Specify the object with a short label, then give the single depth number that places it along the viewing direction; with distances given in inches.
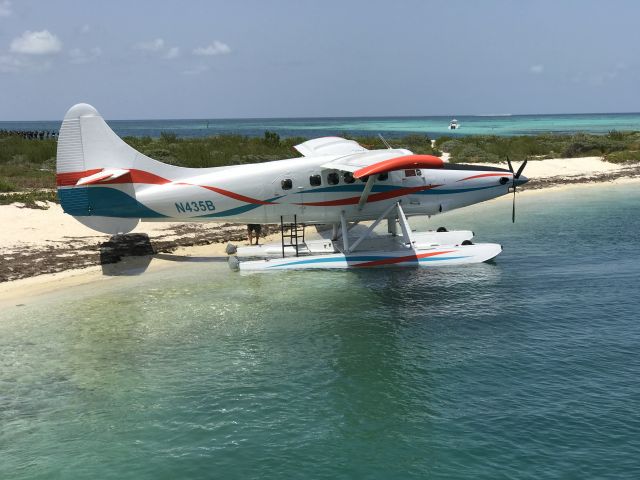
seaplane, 747.4
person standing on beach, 900.6
